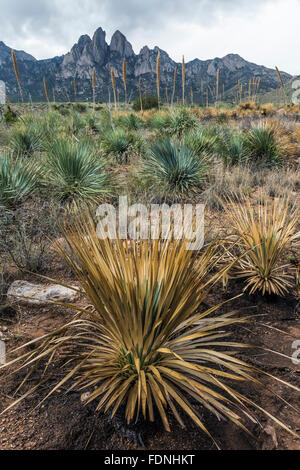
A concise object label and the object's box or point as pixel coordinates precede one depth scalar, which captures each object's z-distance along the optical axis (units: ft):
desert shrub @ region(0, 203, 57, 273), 9.59
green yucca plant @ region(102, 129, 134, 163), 25.40
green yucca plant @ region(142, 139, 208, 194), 17.28
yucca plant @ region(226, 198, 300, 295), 8.18
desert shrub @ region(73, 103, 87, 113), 71.05
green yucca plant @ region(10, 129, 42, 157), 23.44
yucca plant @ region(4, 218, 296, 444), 4.35
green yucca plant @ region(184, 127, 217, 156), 21.07
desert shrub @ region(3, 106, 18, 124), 37.42
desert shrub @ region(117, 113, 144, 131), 38.40
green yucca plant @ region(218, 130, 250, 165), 22.61
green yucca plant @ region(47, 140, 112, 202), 15.16
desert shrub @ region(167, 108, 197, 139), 29.91
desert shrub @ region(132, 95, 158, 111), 63.05
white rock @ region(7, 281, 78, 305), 7.93
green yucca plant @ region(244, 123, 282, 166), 22.99
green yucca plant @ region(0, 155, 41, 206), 13.24
